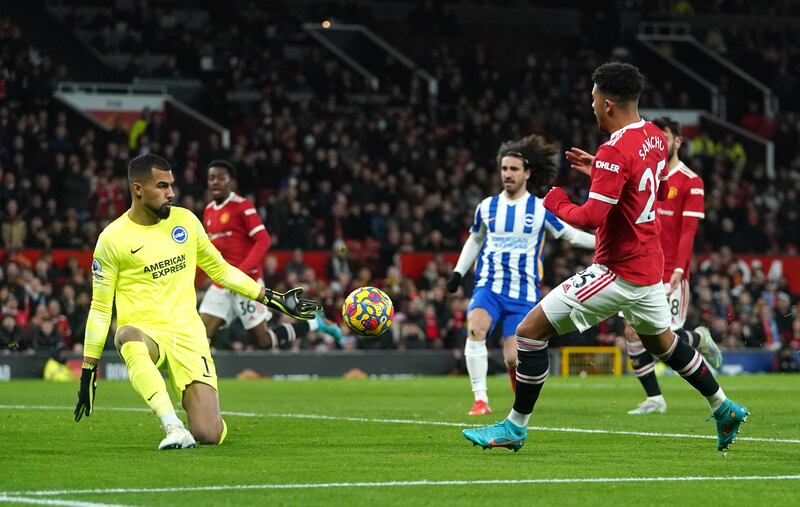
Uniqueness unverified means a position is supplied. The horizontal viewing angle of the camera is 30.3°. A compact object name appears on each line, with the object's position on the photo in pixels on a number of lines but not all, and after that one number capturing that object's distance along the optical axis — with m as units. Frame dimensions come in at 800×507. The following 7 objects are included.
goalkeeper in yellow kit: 9.98
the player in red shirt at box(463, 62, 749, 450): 9.15
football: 11.08
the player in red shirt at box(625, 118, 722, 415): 13.88
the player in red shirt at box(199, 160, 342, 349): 15.94
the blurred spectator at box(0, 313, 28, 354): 23.06
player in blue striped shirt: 13.86
